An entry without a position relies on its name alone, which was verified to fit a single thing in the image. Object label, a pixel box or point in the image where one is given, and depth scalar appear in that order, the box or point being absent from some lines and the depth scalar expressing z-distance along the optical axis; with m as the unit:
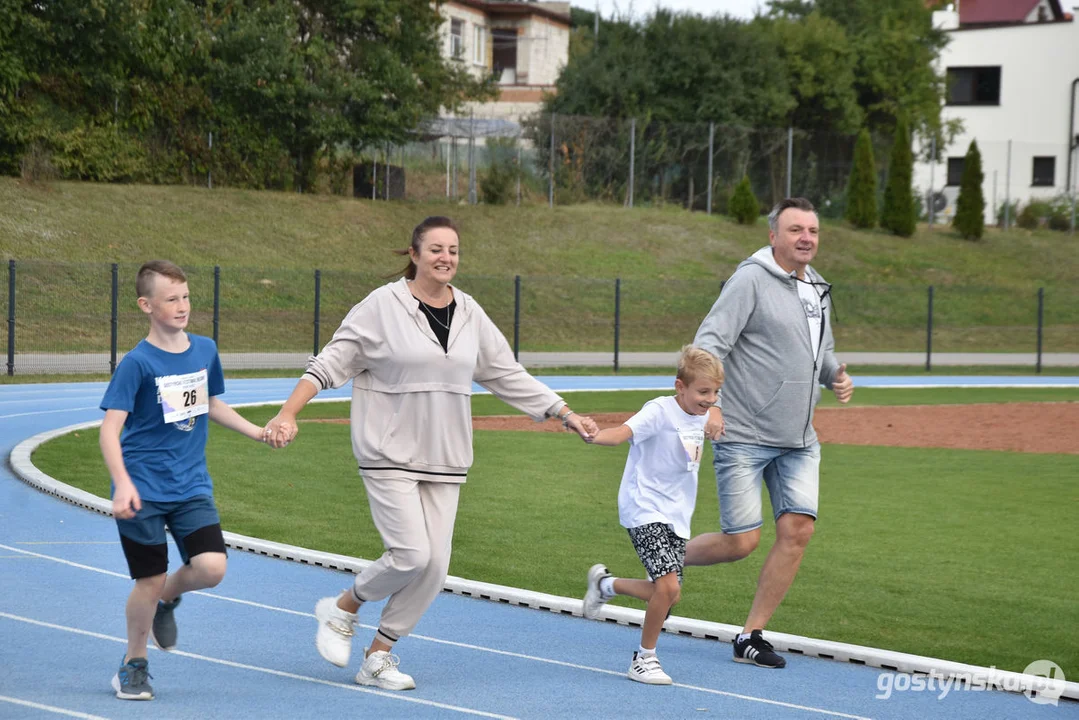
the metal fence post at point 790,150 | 49.10
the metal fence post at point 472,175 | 43.72
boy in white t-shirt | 6.17
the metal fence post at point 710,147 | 46.97
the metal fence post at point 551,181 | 45.16
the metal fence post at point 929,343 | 31.28
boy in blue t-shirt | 5.70
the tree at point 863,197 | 47.41
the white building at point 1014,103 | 56.09
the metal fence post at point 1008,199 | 50.88
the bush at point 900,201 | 46.84
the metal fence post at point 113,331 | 25.14
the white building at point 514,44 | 60.41
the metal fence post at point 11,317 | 24.14
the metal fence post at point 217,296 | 26.62
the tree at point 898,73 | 56.53
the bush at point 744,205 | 45.88
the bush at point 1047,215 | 51.53
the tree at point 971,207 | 47.62
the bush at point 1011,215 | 52.12
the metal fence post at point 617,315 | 29.24
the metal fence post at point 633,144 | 46.00
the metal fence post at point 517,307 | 28.83
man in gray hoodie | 6.57
